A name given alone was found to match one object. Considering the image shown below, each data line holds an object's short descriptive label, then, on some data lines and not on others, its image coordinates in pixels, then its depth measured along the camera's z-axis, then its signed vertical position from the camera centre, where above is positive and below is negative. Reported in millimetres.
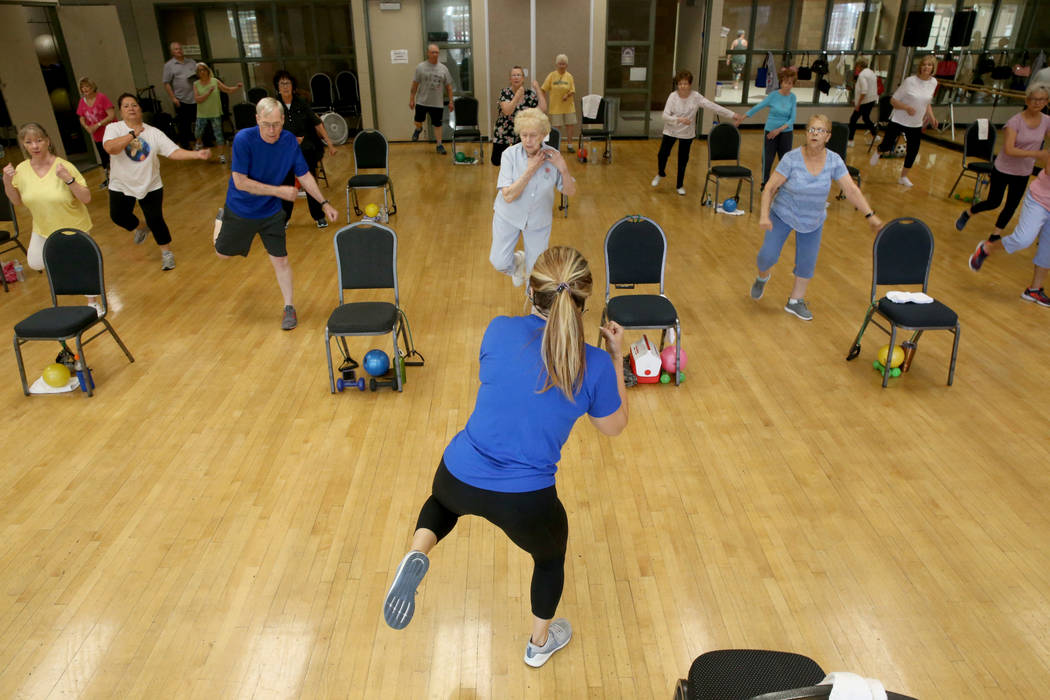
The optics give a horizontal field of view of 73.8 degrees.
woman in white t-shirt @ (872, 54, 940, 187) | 8875 -1047
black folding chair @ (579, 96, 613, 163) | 10419 -1493
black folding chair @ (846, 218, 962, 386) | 4695 -1477
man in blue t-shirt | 4801 -1063
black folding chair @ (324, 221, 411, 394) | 4420 -1509
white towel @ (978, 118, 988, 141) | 7962 -1182
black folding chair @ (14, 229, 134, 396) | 4348 -1516
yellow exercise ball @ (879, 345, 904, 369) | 4566 -2037
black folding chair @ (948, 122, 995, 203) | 8031 -1425
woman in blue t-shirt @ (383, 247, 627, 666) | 1989 -1059
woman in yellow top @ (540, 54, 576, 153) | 10500 -1027
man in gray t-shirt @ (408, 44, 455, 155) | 11070 -952
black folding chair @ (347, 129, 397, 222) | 7895 -1328
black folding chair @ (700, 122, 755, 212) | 8086 -1388
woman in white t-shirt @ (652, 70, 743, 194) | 8195 -1040
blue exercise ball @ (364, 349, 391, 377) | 4496 -1984
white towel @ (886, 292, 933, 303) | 4477 -1639
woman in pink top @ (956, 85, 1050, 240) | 6100 -1108
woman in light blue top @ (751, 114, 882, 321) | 4859 -1168
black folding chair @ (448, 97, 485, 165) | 10922 -1313
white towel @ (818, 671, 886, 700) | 1138 -1000
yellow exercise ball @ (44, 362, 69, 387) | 4469 -2021
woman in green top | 10984 -1171
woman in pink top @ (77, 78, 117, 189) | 8270 -903
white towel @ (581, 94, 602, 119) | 10500 -1165
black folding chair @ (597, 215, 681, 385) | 4516 -1486
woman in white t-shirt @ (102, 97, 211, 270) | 5770 -1121
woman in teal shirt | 7934 -968
